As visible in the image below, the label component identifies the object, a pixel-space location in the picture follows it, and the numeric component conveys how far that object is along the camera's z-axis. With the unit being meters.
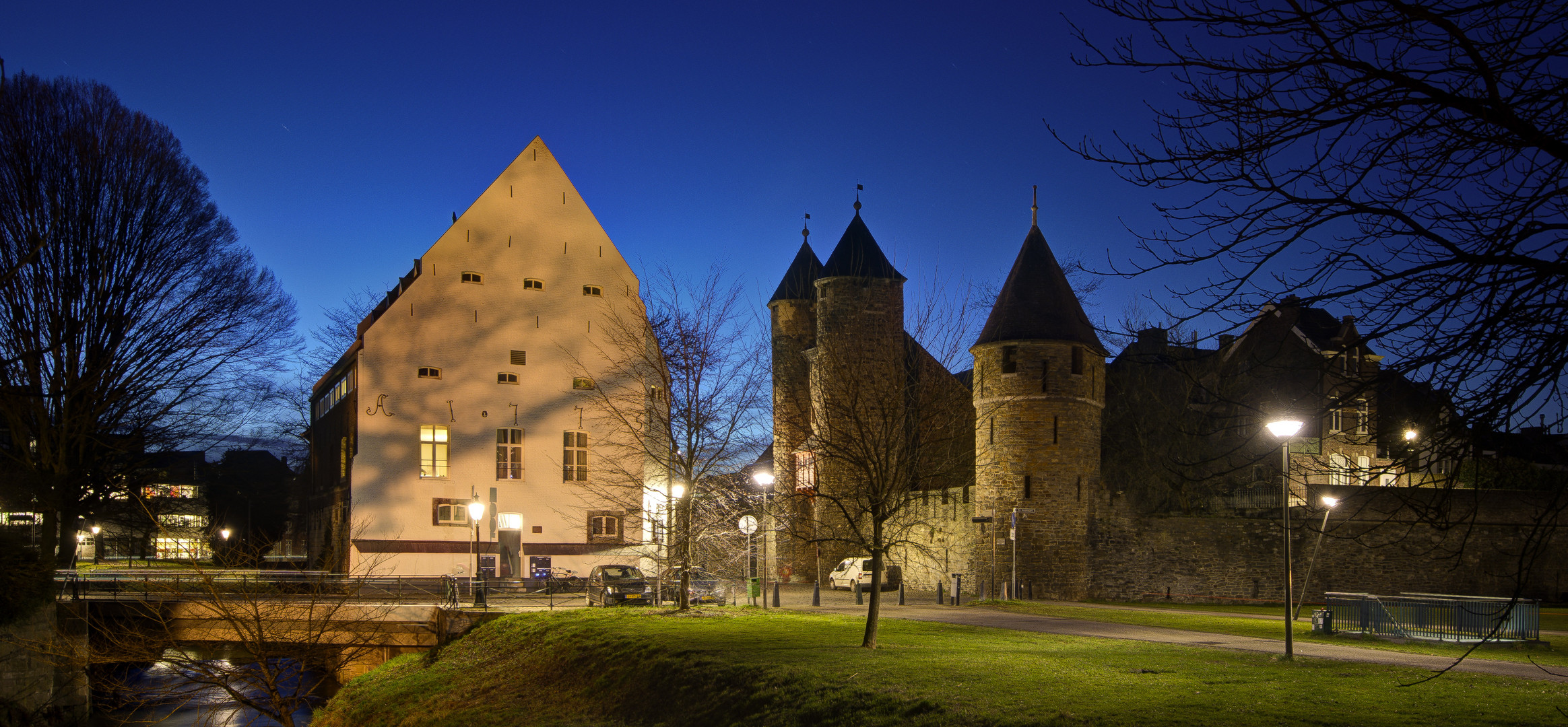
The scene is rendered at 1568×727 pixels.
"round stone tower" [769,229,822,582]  44.88
